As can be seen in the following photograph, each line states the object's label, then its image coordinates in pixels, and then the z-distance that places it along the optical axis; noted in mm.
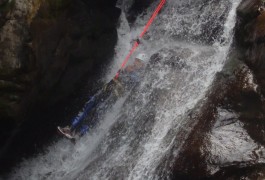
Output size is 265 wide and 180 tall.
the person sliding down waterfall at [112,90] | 8789
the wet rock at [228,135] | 5488
